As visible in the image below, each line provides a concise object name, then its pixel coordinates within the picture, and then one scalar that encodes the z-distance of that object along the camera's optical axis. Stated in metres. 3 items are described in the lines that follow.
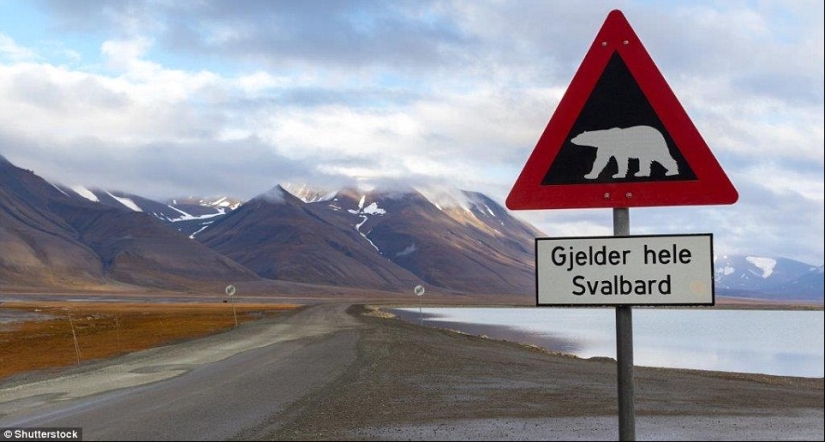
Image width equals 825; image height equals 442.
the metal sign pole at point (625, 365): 4.53
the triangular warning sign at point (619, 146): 4.64
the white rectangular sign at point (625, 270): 4.52
